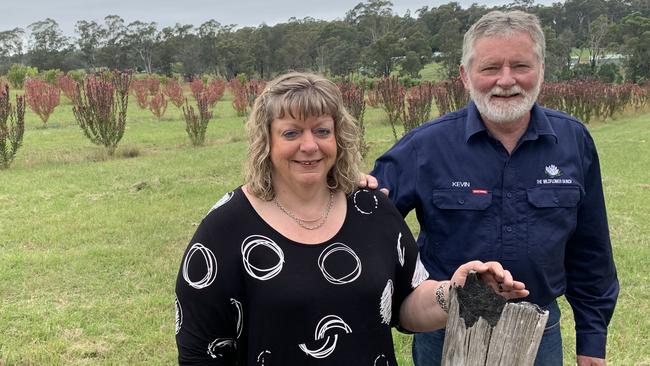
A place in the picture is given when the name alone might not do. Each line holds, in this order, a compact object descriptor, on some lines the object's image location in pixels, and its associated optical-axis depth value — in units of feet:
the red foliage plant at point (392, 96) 43.32
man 6.04
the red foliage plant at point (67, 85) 68.74
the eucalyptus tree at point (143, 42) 172.65
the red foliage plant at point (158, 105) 57.41
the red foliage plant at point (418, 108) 37.83
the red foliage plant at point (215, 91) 65.22
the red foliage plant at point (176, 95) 66.23
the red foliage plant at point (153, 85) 78.02
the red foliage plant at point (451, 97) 42.37
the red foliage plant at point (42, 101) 50.85
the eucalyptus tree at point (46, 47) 171.53
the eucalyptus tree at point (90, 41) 177.87
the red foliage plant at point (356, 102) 35.42
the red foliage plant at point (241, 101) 61.35
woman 4.87
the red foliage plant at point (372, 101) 60.22
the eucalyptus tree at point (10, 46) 184.85
